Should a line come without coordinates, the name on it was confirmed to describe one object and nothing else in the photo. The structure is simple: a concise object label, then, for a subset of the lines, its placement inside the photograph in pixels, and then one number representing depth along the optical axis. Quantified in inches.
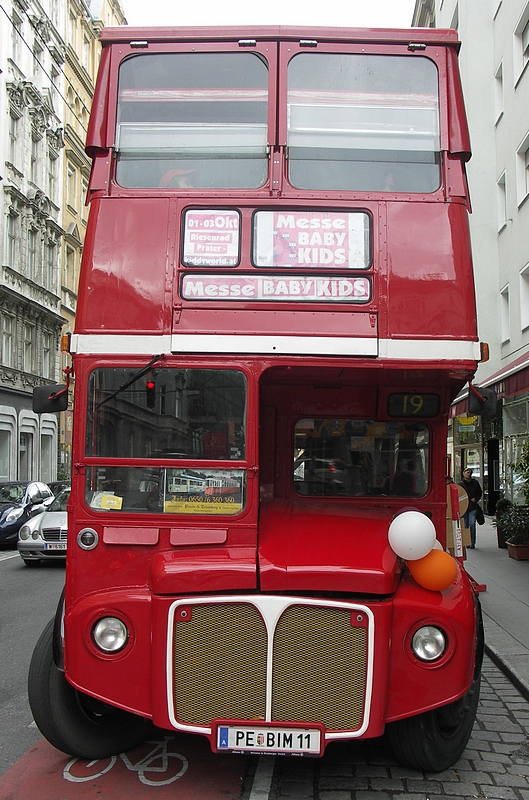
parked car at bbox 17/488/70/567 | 520.4
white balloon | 159.5
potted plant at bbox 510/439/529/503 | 494.9
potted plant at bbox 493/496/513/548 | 599.5
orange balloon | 160.1
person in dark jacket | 597.0
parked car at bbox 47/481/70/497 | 851.3
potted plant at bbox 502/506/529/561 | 546.9
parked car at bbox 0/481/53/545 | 665.0
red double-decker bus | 154.1
